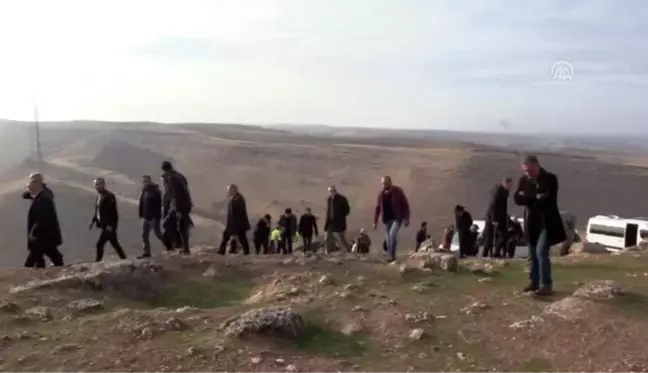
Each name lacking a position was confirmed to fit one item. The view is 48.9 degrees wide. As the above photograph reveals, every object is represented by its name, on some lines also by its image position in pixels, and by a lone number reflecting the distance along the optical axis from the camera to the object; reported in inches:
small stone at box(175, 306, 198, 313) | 314.7
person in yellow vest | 692.6
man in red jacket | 456.1
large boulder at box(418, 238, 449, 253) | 572.3
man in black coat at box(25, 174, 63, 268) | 404.5
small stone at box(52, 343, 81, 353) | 271.4
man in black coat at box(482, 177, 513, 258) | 509.7
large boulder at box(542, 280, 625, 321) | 299.9
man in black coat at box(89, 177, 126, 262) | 458.0
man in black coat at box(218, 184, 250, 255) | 501.7
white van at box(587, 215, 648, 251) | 840.3
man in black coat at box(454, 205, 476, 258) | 598.5
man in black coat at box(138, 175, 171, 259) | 484.1
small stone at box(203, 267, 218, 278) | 404.8
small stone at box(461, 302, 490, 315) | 313.5
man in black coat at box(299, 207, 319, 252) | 643.5
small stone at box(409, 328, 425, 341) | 282.7
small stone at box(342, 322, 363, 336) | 291.6
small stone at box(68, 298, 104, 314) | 325.4
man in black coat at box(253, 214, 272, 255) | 647.8
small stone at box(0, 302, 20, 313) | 320.2
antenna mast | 1962.4
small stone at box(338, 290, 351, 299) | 337.7
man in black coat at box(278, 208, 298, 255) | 652.7
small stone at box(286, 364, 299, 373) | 250.1
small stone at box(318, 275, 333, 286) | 367.6
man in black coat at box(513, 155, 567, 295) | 319.0
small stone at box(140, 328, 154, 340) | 281.0
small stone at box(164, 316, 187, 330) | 290.4
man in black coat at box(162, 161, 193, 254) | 466.9
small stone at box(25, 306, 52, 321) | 313.9
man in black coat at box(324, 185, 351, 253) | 530.0
